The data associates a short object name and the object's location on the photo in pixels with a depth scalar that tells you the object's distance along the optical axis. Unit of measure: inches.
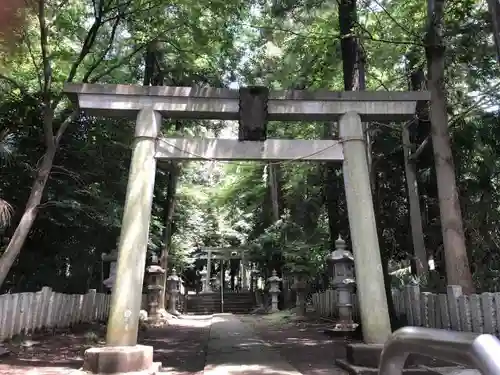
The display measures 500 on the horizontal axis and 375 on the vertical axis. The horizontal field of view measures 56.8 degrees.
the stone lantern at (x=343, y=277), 473.7
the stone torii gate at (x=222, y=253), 1106.9
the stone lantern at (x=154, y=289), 653.9
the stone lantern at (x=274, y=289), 902.7
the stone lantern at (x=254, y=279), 1181.1
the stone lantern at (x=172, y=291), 860.0
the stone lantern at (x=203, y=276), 1386.6
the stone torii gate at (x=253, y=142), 265.0
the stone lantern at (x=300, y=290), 710.4
